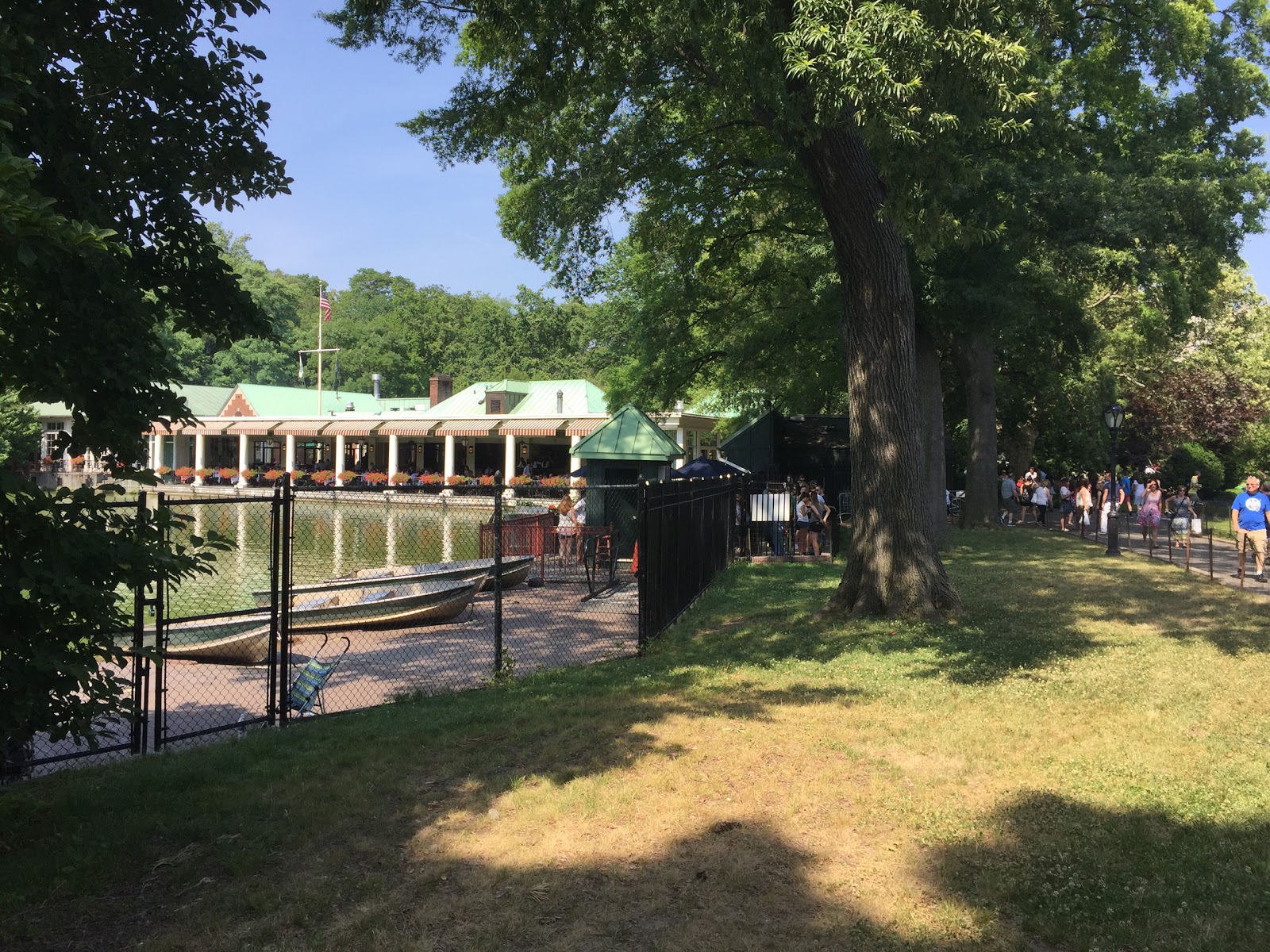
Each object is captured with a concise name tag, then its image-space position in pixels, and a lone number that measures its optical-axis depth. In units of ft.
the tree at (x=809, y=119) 30.04
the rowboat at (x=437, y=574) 47.83
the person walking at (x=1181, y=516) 74.38
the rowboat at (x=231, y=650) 36.37
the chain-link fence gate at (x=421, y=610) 26.84
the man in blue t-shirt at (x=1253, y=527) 54.08
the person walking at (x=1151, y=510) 77.45
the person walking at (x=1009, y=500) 117.50
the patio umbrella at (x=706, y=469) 74.19
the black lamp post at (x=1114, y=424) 78.02
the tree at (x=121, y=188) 16.05
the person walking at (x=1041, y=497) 107.86
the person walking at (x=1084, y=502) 91.42
